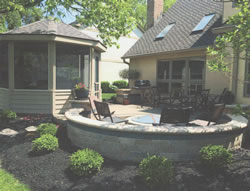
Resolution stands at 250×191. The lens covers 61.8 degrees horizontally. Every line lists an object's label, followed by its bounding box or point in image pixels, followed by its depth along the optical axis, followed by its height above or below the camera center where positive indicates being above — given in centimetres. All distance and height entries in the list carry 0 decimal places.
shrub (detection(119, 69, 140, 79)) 1229 +54
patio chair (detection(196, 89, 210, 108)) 786 -56
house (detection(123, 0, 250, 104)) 841 +160
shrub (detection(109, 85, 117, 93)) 1834 -37
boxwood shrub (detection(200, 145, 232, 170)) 335 -118
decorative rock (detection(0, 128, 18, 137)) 569 -143
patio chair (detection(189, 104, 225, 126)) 455 -73
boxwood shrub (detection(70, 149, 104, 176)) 339 -133
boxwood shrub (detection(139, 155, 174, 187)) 301 -129
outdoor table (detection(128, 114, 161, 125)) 553 -103
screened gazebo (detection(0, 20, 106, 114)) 742 +50
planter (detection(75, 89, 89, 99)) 706 -37
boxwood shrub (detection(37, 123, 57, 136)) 517 -119
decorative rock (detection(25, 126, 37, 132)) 590 -136
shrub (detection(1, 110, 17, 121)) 680 -112
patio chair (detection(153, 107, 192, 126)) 426 -64
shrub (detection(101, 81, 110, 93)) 1857 -35
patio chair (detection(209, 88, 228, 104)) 705 -42
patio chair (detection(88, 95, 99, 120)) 606 -55
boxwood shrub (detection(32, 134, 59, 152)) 425 -129
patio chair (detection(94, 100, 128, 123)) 488 -67
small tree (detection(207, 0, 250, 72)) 368 +91
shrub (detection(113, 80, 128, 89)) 1967 -10
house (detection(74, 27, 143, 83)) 1969 +231
